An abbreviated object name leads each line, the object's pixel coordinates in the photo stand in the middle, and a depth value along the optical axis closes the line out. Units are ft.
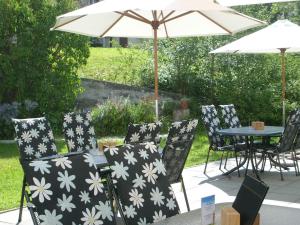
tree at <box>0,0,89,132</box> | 37.22
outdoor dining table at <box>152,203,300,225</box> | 8.87
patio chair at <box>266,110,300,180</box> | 23.27
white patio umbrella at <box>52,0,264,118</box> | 22.30
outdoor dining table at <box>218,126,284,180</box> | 23.34
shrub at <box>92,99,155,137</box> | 38.88
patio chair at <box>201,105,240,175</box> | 25.35
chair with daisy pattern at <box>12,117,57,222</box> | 18.97
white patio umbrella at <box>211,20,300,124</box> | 26.68
